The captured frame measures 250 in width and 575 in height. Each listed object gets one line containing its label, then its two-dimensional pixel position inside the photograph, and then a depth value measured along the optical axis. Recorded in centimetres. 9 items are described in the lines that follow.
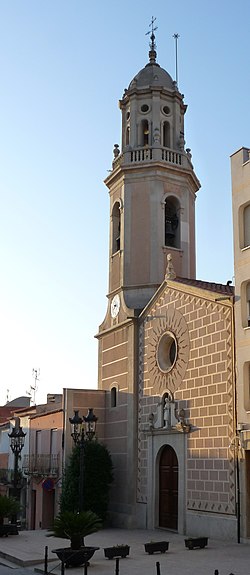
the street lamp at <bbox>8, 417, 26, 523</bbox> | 2633
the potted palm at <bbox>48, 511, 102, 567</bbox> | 1655
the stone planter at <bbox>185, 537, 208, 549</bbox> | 1895
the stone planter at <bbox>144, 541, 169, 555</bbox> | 1841
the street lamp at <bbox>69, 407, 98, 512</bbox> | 2198
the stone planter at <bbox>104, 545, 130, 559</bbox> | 1756
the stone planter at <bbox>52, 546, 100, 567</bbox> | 1634
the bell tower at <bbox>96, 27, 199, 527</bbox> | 2884
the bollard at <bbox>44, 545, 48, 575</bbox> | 1520
